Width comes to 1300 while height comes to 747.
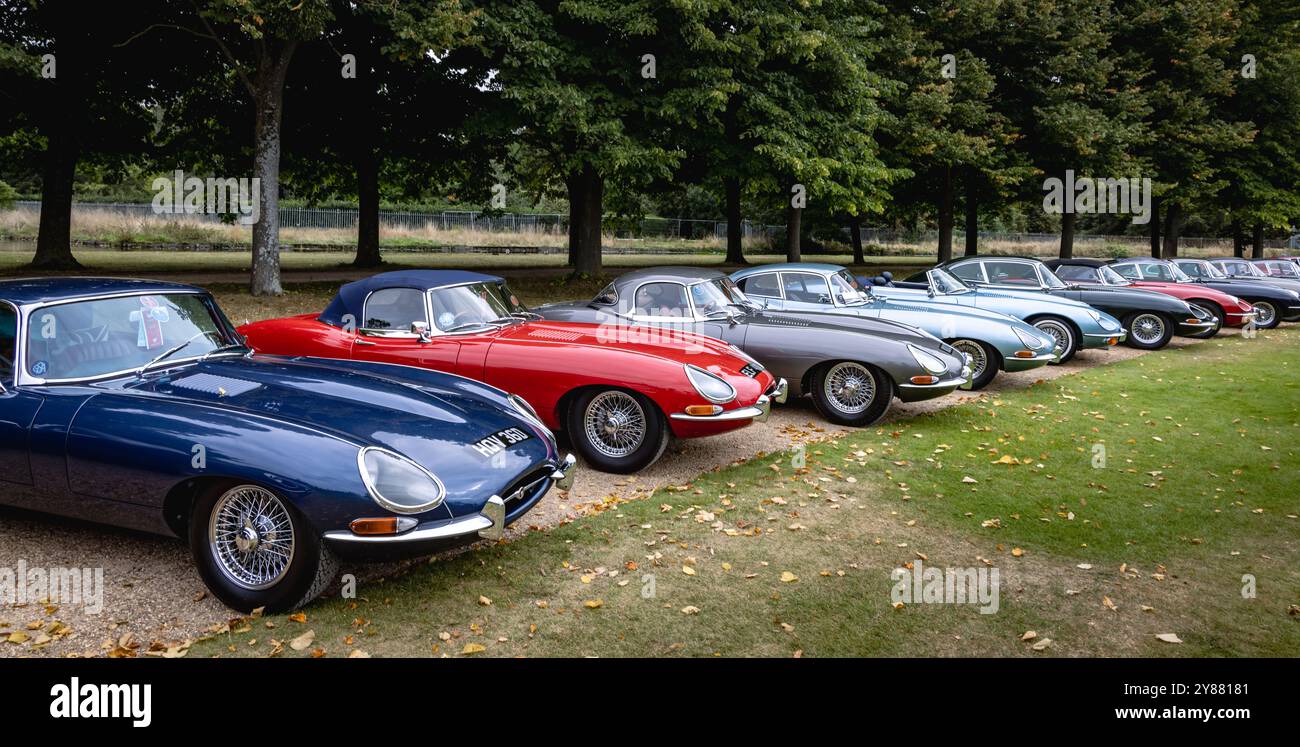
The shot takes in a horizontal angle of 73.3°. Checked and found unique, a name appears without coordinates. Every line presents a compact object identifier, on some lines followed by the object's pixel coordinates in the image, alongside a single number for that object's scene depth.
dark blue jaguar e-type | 4.17
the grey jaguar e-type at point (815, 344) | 8.89
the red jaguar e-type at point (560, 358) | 6.88
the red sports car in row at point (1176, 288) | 17.47
